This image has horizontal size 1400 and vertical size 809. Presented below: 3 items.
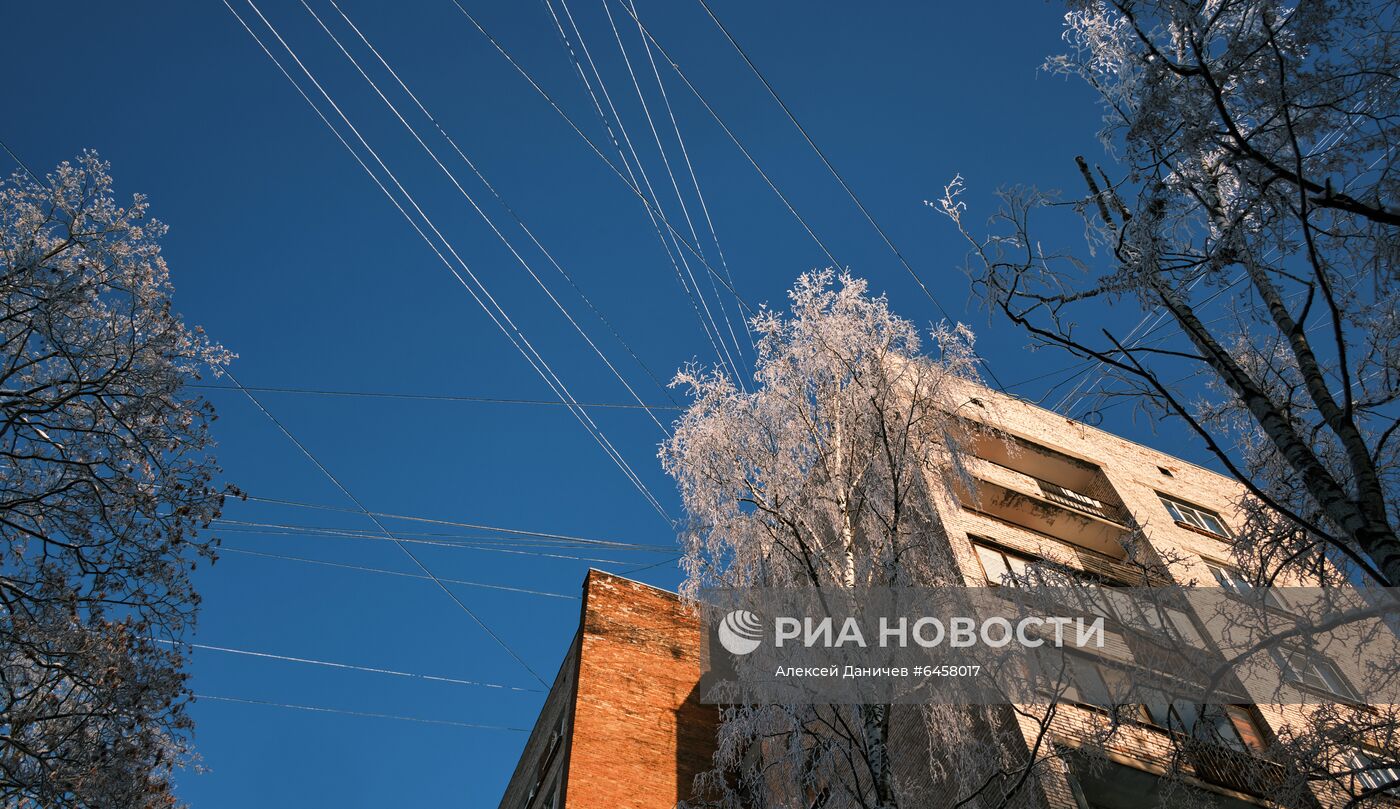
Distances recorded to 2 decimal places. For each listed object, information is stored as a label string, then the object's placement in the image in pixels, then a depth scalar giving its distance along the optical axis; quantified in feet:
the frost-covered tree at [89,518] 27.22
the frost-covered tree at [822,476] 32.73
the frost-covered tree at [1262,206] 20.12
